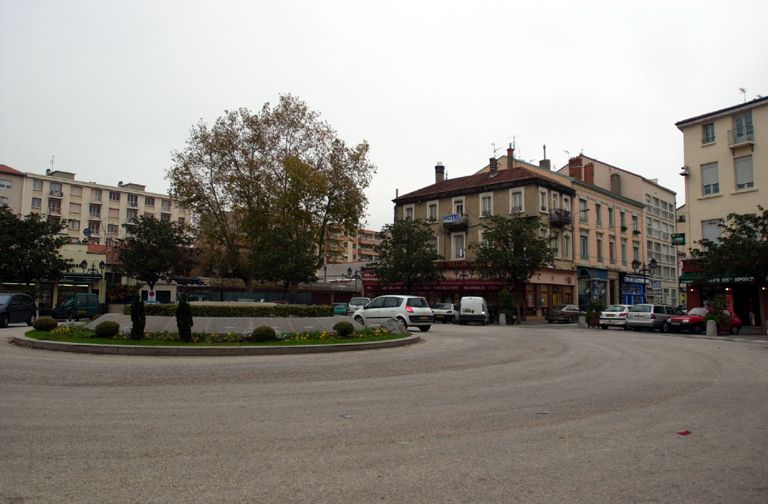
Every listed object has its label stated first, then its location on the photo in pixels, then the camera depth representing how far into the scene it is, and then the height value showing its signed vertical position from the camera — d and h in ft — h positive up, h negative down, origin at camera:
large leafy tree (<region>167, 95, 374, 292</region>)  132.87 +27.22
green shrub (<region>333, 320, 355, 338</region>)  60.44 -3.12
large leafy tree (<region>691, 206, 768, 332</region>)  97.81 +8.89
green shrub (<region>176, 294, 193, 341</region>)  52.60 -2.05
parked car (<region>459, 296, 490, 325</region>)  120.47 -2.02
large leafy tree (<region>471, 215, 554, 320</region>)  131.54 +11.42
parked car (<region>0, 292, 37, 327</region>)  80.79 -1.86
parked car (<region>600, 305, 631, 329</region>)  109.09 -2.72
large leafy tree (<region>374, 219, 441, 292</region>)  153.99 +11.77
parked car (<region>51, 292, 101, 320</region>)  100.99 -1.92
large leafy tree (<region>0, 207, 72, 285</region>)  126.72 +10.58
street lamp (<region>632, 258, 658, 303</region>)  144.36 +9.78
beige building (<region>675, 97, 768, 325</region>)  117.91 +26.66
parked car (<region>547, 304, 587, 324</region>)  141.90 -2.86
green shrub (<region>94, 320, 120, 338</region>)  52.95 -2.98
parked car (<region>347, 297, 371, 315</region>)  118.72 -0.82
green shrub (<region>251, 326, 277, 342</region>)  54.24 -3.35
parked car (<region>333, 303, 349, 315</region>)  133.87 -2.31
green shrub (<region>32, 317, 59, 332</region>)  58.95 -2.85
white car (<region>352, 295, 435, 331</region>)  83.15 -1.75
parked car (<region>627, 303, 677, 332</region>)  103.40 -2.55
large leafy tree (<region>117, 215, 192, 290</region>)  152.15 +12.52
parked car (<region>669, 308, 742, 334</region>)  100.78 -3.53
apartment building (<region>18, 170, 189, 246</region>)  266.98 +47.46
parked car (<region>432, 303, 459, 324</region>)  127.95 -2.85
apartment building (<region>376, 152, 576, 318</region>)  157.79 +23.20
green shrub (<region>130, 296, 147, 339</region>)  52.95 -2.01
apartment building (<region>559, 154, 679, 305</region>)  186.70 +30.49
